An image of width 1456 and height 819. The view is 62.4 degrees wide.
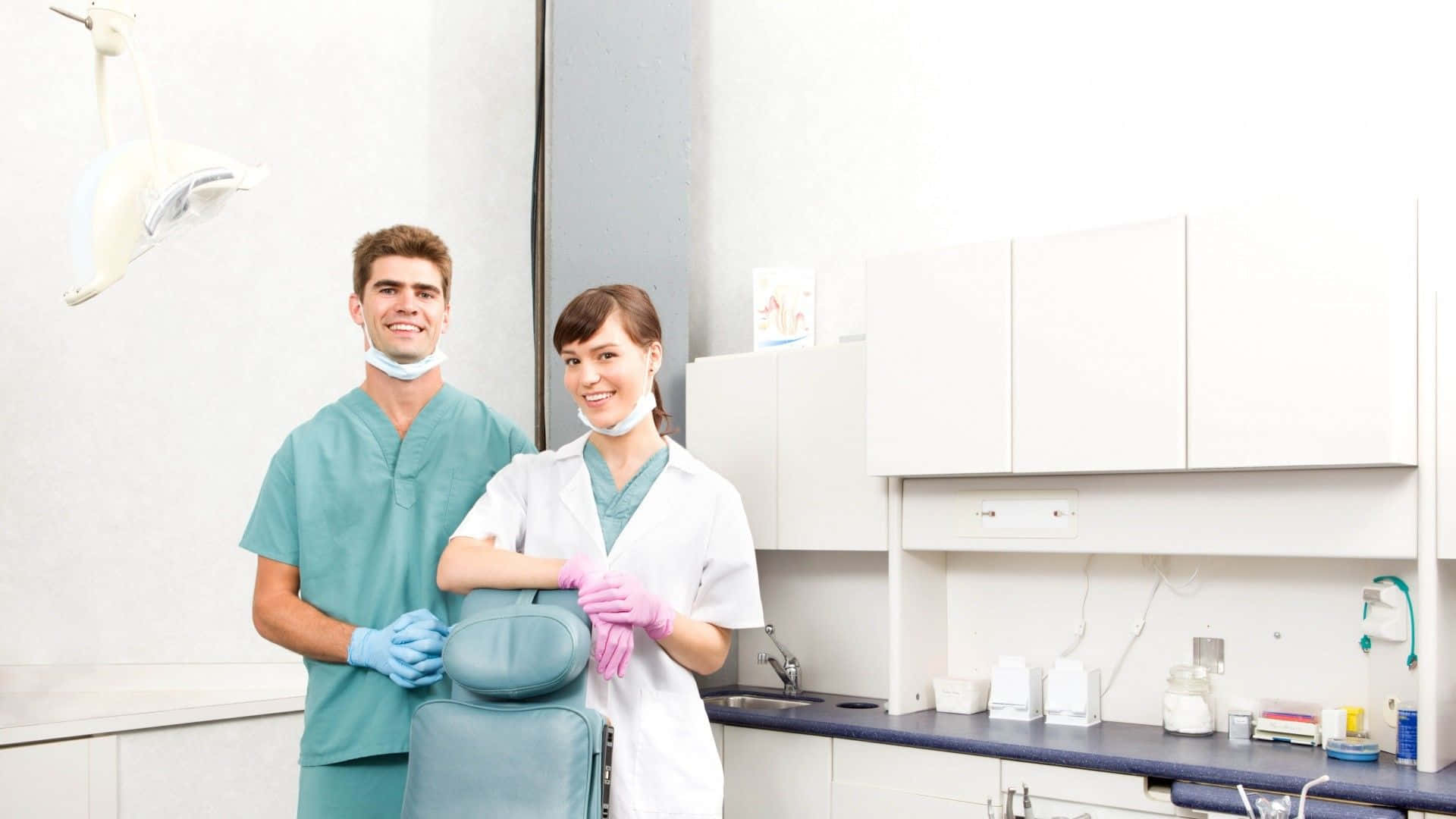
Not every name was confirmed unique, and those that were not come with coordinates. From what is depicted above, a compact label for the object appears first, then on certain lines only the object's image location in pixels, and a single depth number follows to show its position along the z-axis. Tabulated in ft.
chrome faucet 12.91
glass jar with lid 10.35
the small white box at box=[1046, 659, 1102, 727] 10.87
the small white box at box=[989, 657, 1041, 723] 11.21
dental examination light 6.33
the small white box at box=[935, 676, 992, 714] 11.59
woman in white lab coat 7.80
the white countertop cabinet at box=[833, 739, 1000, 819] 10.12
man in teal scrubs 7.87
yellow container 9.79
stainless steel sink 12.76
